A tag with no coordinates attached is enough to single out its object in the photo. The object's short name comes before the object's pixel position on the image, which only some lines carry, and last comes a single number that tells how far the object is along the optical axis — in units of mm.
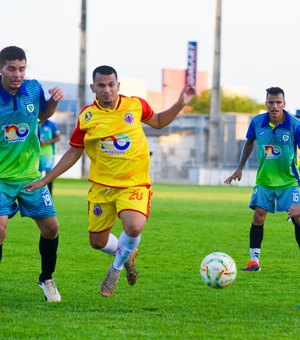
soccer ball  17625
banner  100900
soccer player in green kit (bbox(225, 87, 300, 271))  23219
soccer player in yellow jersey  17547
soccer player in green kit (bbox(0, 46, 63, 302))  17203
